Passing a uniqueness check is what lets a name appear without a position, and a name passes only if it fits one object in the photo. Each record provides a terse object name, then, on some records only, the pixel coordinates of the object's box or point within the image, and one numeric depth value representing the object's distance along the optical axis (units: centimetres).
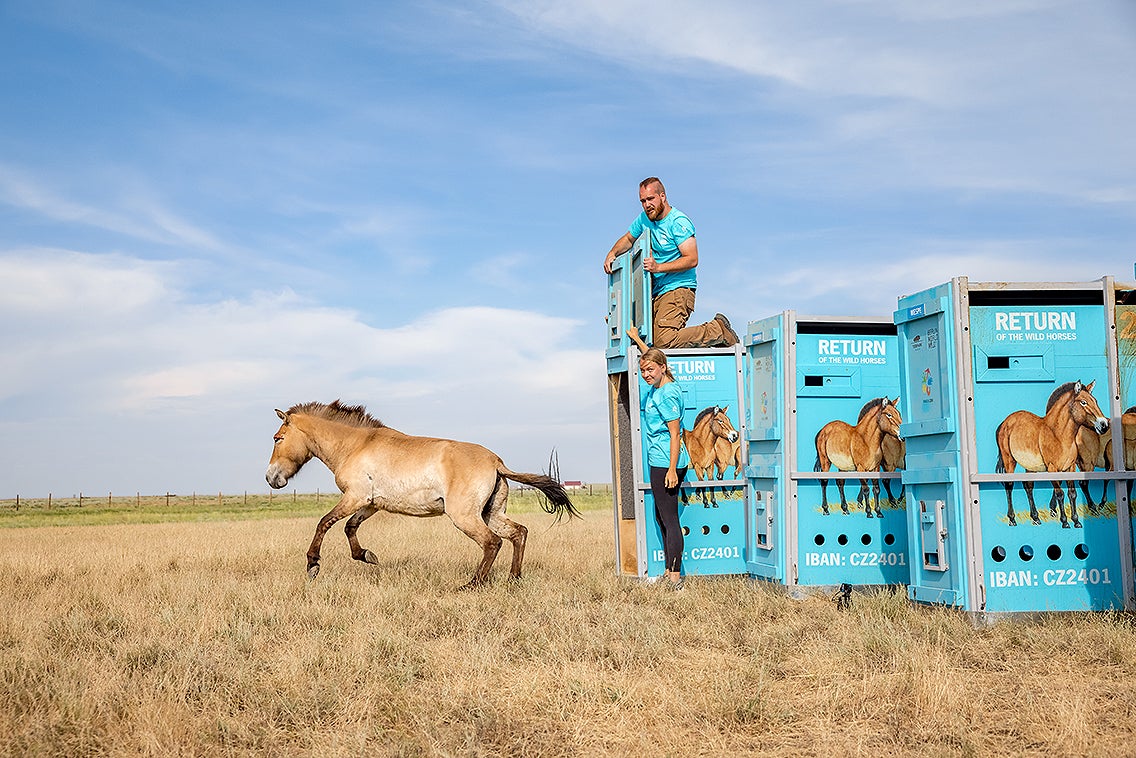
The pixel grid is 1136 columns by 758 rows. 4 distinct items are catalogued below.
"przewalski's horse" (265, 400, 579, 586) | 1068
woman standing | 977
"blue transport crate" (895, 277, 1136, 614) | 762
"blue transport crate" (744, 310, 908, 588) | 939
